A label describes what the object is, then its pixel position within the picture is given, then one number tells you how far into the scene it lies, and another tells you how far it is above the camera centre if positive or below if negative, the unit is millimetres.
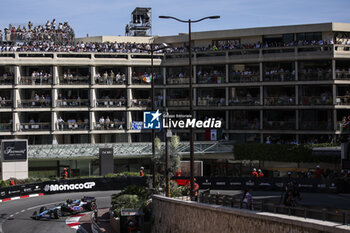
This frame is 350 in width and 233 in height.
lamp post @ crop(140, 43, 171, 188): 42469 -5471
